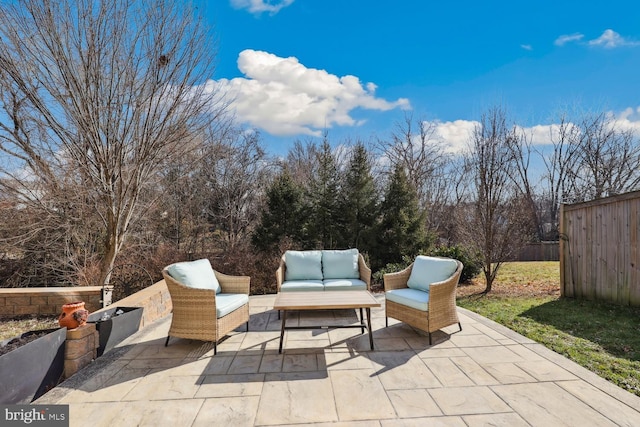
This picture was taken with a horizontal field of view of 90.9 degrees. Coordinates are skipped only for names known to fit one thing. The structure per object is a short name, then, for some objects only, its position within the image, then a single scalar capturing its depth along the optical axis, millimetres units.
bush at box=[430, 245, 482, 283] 7523
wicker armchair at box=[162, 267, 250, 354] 3355
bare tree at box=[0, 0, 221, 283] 3926
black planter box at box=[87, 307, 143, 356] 3330
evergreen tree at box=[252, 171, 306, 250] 10070
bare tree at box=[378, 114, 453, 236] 15117
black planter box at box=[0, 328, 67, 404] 2336
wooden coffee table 3301
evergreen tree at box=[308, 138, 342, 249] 10062
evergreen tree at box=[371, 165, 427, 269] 9367
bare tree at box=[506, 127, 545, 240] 14833
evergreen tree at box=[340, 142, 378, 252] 10023
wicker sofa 5051
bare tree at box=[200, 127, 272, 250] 11219
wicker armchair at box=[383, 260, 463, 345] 3561
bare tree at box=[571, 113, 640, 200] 13297
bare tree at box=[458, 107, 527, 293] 6430
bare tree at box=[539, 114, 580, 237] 15130
